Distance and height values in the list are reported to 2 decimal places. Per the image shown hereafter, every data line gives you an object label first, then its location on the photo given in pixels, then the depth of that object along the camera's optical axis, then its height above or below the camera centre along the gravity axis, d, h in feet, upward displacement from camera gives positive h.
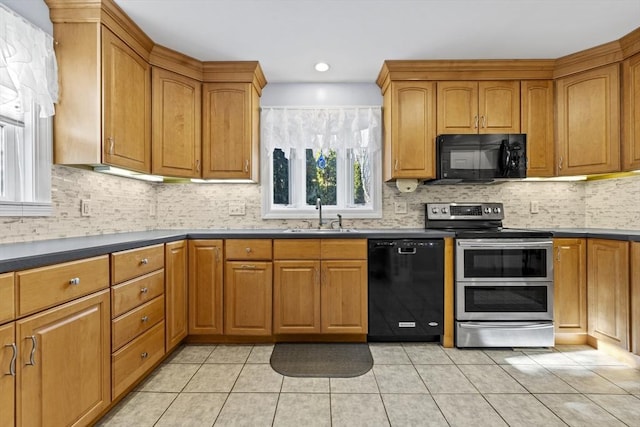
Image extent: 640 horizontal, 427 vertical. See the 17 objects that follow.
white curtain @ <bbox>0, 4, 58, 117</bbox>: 5.55 +2.62
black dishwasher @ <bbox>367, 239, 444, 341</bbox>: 8.71 -1.91
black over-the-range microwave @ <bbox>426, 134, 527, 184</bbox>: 9.29 +1.63
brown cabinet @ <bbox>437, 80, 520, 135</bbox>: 9.60 +3.11
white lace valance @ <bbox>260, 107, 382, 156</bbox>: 10.59 +2.76
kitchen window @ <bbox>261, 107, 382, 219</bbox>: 10.61 +1.73
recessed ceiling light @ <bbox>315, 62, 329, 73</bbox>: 9.53 +4.33
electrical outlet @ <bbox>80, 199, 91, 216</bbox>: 7.43 +0.14
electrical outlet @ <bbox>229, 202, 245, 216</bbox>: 10.66 +0.14
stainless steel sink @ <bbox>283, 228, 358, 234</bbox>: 10.03 -0.51
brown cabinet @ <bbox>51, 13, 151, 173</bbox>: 6.73 +2.48
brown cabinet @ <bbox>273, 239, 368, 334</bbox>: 8.71 -1.91
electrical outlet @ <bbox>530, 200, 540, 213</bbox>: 10.59 +0.20
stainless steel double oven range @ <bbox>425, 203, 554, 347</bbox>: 8.61 -1.82
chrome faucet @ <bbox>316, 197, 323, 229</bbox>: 10.19 +0.11
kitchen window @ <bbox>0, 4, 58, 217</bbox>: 5.67 +1.86
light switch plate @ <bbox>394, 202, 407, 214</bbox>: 10.71 +0.20
